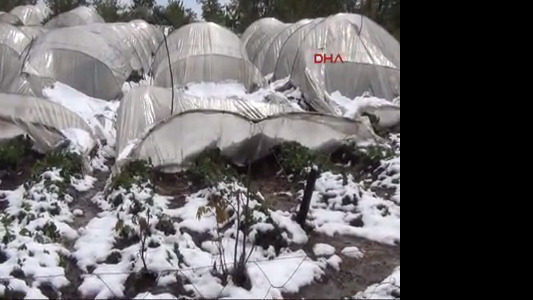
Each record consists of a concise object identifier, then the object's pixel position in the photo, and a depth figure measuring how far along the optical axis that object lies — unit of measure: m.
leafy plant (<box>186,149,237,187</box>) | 5.16
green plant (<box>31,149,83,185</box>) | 5.14
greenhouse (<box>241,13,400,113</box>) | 7.52
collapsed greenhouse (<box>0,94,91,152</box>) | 5.79
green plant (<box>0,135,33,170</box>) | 5.40
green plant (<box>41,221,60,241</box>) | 4.10
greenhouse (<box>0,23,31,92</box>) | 7.85
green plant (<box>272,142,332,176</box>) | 5.52
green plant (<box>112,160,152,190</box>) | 4.91
